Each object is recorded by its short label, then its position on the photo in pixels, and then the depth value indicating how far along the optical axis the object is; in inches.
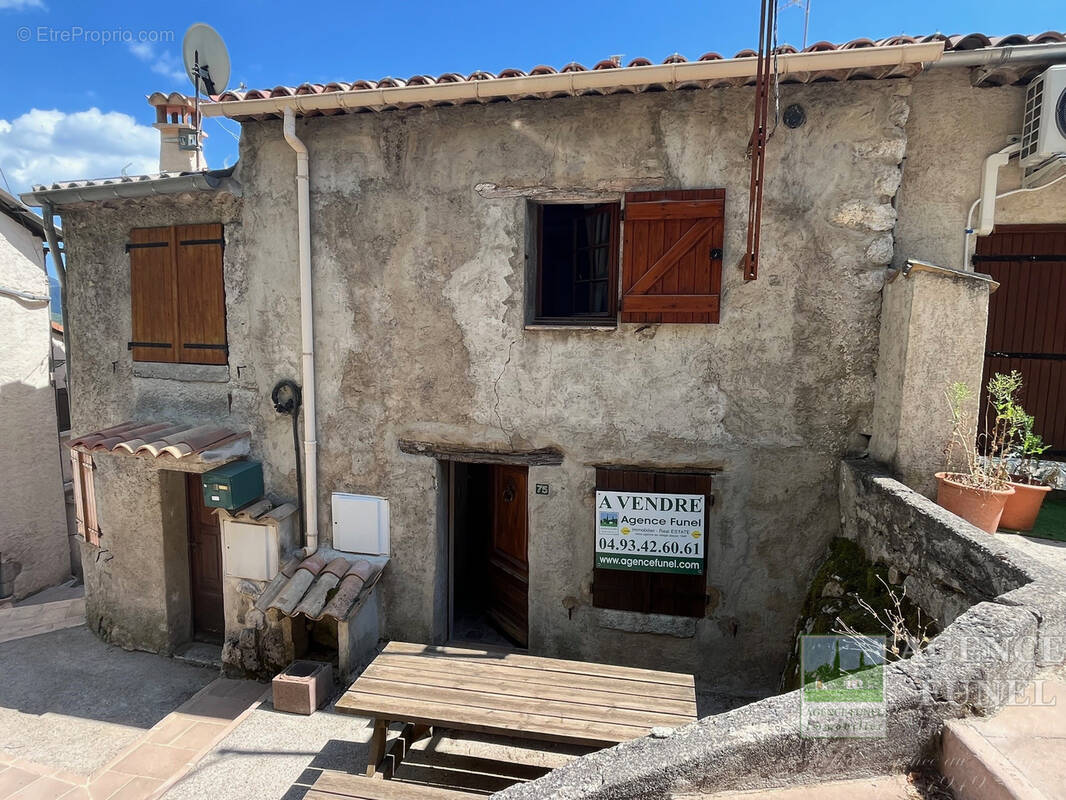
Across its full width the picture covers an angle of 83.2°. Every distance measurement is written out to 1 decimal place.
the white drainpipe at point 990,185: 182.1
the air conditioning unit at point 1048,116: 166.2
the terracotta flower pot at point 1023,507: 173.2
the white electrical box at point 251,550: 233.6
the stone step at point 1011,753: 76.0
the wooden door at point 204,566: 278.2
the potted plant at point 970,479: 160.6
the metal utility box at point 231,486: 227.6
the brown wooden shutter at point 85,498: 266.8
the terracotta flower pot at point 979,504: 160.1
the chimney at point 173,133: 343.3
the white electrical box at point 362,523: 232.4
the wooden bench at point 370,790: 141.8
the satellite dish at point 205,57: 248.1
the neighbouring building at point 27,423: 380.5
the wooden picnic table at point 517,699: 144.8
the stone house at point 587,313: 185.3
